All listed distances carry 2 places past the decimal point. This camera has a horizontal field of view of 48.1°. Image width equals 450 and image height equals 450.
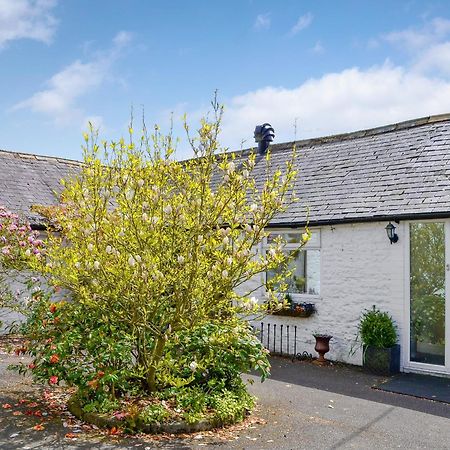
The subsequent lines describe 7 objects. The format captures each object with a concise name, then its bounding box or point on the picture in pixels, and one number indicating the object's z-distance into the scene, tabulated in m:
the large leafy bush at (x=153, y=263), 5.59
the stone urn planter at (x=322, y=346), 10.25
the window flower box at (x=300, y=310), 10.85
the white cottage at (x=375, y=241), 9.30
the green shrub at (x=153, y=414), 5.60
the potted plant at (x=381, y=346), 9.24
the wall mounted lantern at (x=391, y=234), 9.66
